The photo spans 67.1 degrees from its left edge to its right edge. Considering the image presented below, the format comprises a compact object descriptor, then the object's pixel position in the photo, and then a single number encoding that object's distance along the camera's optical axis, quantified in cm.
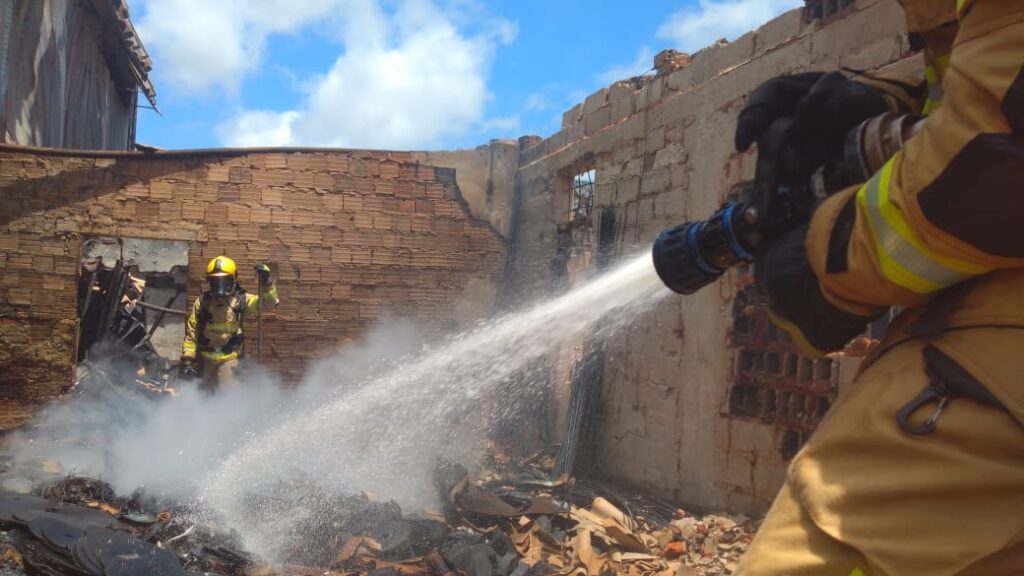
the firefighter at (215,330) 846
